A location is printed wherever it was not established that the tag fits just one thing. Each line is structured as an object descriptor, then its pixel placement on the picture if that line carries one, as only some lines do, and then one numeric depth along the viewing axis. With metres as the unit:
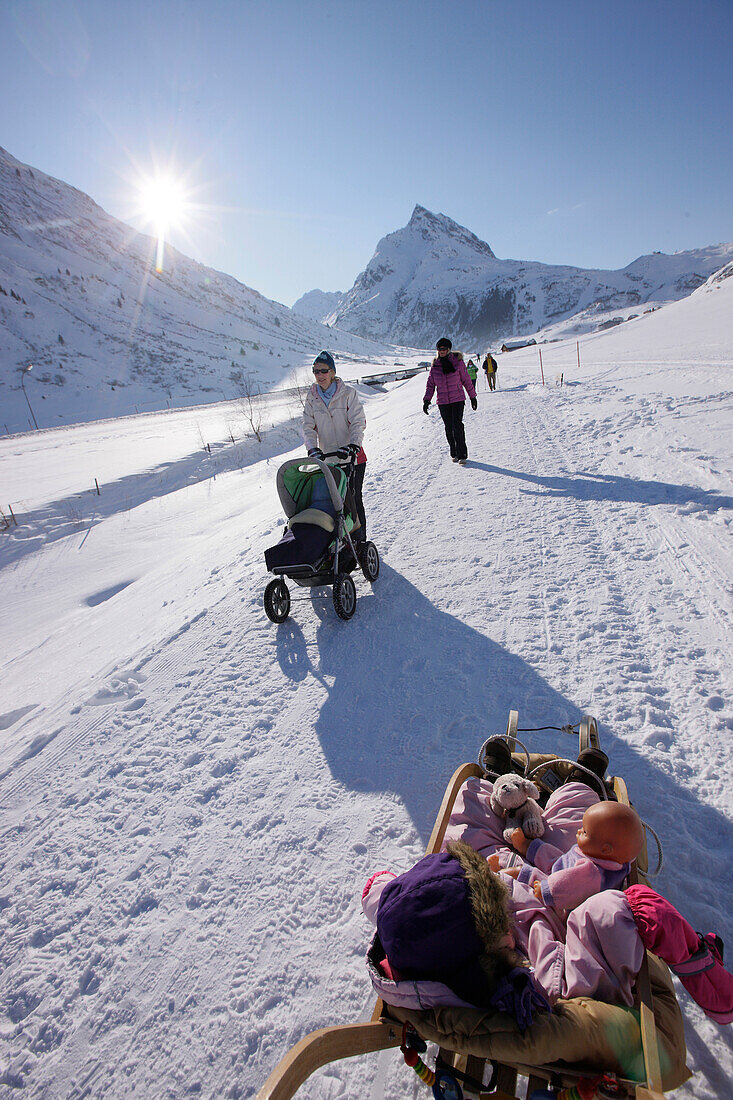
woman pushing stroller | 4.97
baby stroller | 4.18
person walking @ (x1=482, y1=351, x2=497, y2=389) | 18.36
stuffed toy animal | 2.11
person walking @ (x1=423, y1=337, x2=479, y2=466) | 7.87
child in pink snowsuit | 1.41
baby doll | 1.73
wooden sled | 1.30
